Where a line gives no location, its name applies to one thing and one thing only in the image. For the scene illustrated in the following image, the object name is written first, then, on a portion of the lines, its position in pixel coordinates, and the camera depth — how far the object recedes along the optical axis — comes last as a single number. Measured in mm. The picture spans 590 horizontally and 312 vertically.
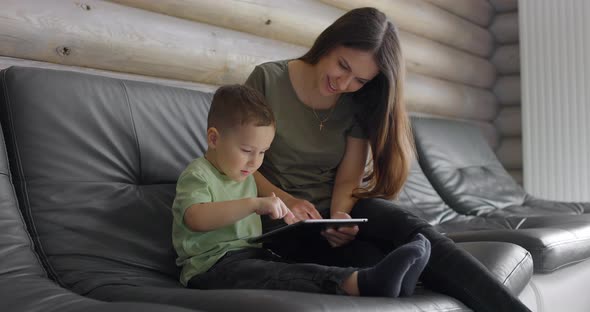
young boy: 1525
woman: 1979
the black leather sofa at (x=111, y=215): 1435
